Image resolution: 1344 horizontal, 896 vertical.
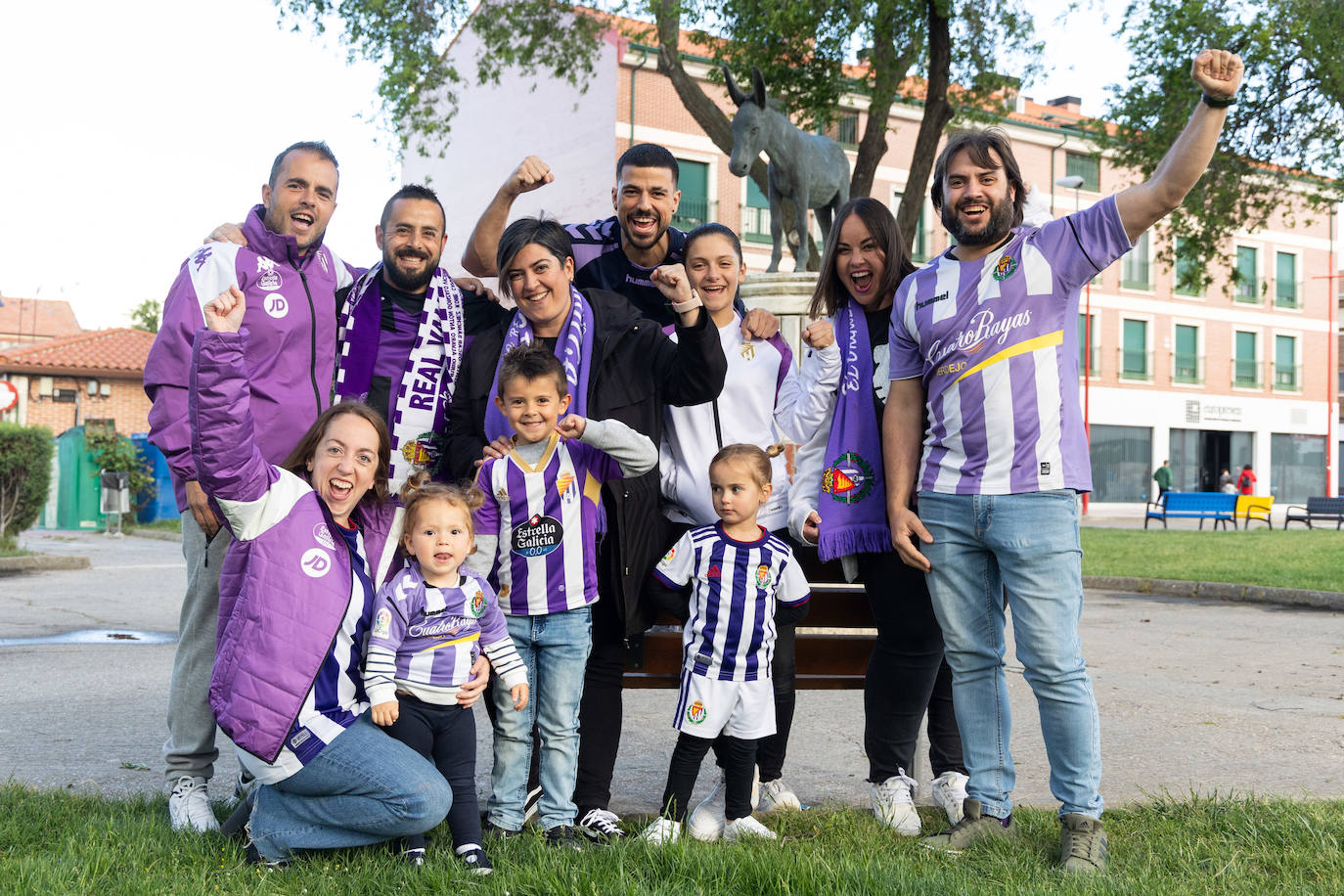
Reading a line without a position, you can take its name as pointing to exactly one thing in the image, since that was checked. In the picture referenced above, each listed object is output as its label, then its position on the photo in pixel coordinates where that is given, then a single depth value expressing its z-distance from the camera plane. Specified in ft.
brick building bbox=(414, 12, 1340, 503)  101.40
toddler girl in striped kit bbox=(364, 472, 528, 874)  10.75
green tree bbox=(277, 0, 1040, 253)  44.93
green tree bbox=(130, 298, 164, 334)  226.17
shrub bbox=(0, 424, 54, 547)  57.16
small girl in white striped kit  11.83
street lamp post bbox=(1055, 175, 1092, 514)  124.36
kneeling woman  10.20
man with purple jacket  11.86
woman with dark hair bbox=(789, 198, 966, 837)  12.46
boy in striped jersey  11.59
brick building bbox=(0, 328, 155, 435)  125.08
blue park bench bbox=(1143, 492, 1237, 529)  81.76
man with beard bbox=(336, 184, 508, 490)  12.85
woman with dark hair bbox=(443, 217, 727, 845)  12.09
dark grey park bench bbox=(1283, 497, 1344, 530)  79.77
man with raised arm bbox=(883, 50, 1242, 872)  10.85
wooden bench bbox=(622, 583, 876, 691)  13.76
